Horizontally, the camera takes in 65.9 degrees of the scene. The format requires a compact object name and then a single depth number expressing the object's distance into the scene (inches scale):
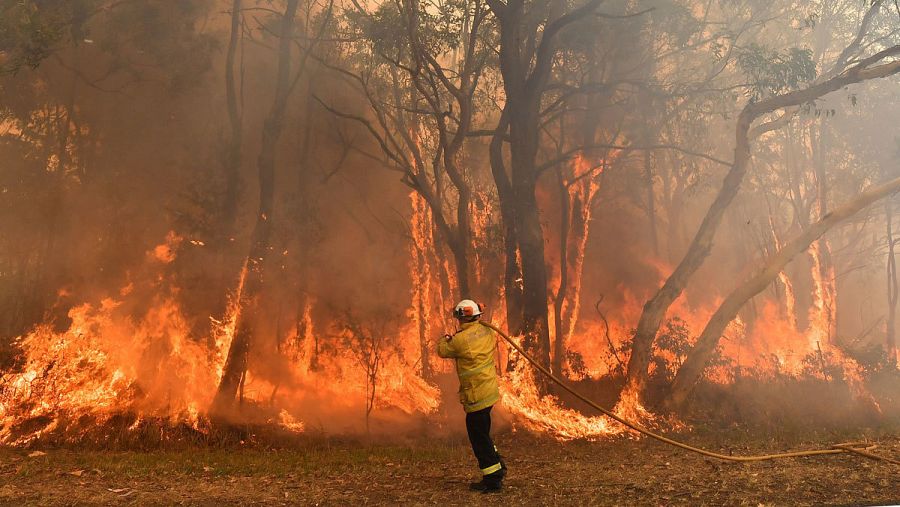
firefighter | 304.5
